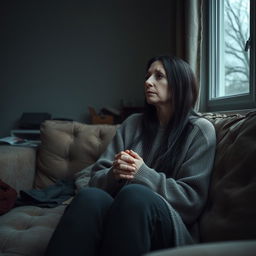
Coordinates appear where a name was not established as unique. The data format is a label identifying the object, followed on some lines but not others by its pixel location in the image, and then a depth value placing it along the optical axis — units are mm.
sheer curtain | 2178
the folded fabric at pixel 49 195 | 1624
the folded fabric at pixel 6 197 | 1497
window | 1724
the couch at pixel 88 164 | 854
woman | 914
